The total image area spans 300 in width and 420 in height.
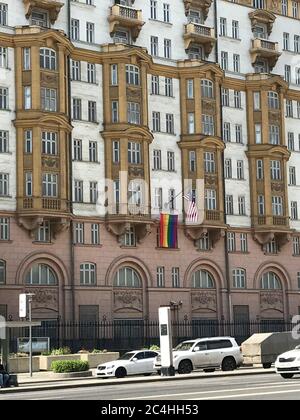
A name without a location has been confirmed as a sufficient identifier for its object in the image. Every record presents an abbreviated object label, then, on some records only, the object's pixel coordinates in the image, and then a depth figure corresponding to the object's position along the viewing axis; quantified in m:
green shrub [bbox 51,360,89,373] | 48.50
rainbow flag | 73.28
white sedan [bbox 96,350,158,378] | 46.28
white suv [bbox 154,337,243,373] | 47.24
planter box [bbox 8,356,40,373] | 53.69
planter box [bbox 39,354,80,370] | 54.63
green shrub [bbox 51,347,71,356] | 56.53
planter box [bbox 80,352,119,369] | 55.91
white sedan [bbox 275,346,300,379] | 37.31
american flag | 67.56
